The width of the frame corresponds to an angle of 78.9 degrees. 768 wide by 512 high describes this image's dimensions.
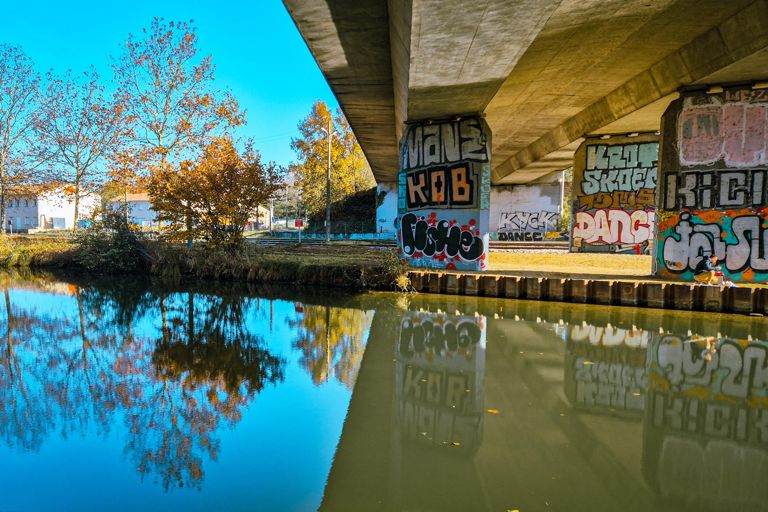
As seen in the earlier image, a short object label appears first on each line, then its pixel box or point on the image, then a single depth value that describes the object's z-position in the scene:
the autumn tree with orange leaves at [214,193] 18.36
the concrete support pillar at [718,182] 11.88
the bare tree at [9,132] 27.23
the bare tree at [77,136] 27.75
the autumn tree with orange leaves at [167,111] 24.91
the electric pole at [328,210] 30.97
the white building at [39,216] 59.09
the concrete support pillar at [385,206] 37.34
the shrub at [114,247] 20.22
